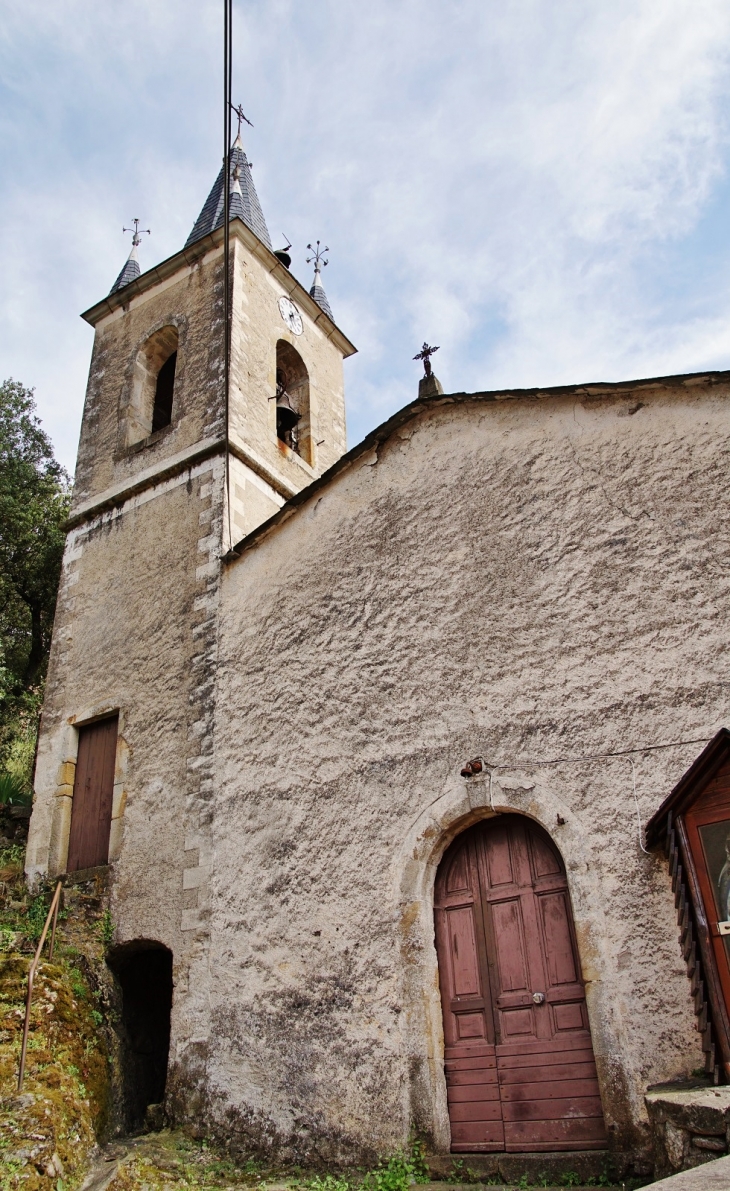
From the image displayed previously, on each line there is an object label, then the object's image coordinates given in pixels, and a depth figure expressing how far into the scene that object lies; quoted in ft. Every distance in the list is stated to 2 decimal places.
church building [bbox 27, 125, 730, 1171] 17.26
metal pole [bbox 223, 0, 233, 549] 21.15
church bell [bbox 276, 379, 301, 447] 37.70
